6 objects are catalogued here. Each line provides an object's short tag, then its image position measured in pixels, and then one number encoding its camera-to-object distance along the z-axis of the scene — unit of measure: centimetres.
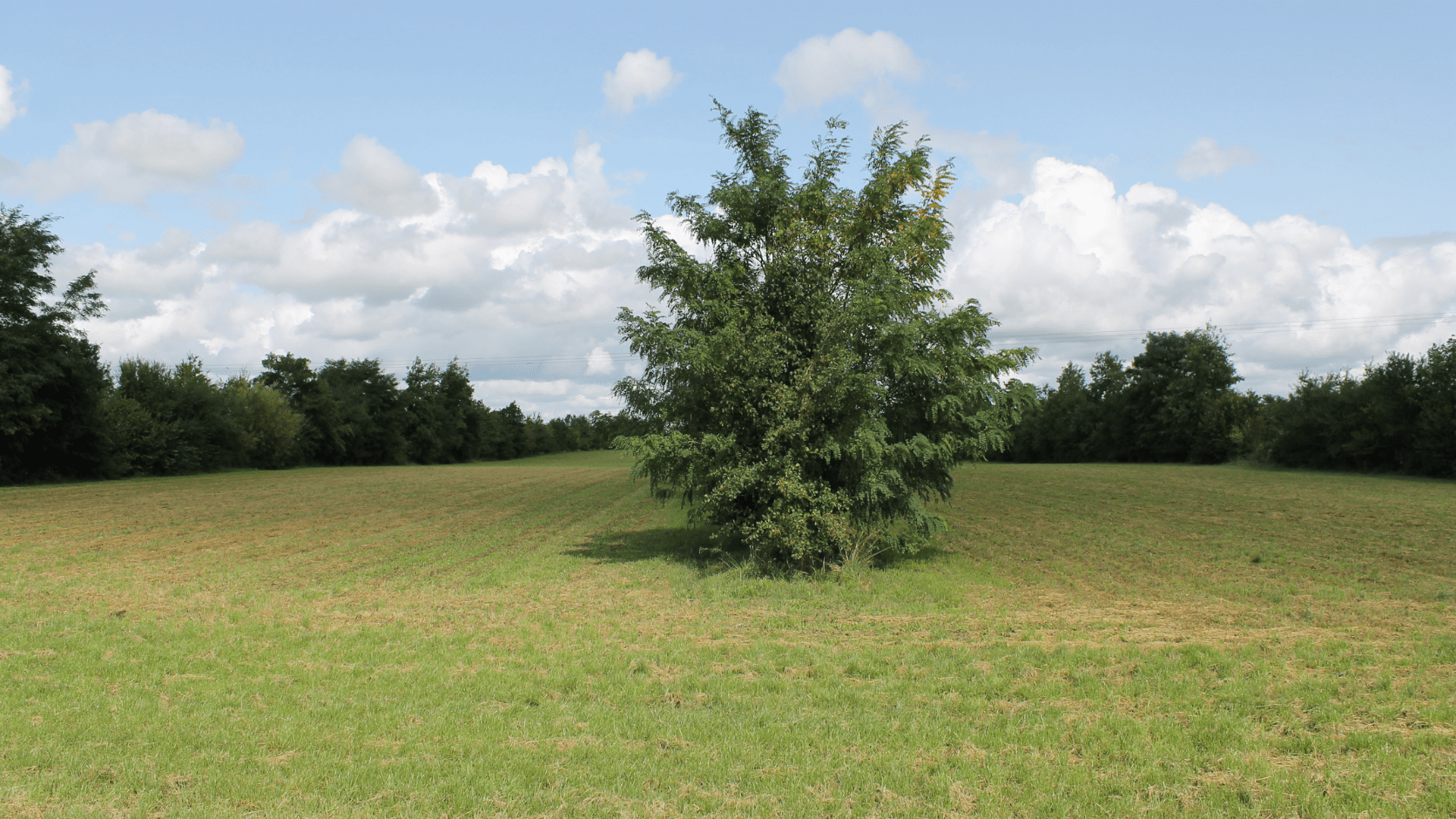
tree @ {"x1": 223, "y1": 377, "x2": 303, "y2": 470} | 6438
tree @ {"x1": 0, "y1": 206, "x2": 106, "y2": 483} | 3897
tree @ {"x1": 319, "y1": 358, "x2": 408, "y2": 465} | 8769
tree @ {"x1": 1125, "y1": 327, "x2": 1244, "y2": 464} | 7381
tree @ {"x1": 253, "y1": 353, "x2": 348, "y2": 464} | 8075
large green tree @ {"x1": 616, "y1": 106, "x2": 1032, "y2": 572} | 1470
